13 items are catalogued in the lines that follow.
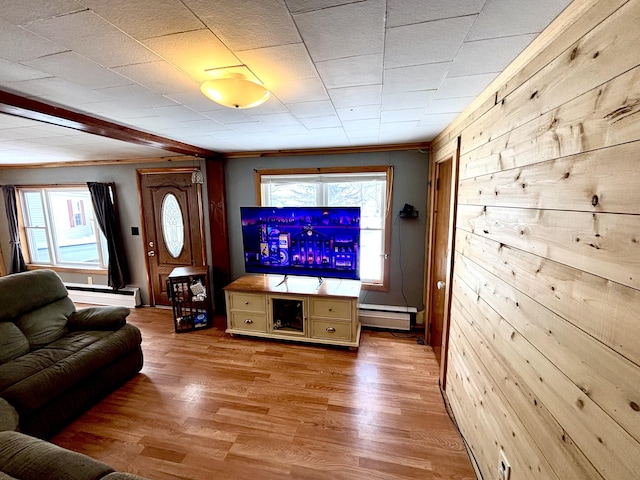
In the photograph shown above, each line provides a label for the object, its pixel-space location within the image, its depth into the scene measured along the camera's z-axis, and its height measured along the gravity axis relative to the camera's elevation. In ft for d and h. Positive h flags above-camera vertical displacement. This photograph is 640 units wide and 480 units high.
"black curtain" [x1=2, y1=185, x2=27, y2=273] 14.88 -0.96
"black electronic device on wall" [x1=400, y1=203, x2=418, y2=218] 10.52 -0.24
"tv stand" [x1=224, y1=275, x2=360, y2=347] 9.70 -3.90
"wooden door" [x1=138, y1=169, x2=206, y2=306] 12.91 -0.63
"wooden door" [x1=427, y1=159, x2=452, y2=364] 8.89 -1.35
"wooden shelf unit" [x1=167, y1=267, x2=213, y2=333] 11.35 -3.75
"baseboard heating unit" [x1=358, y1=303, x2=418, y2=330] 10.98 -4.56
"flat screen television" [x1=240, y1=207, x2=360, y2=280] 9.84 -1.28
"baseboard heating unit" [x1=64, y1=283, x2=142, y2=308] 14.19 -4.57
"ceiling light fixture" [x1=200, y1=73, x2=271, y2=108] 4.31 +1.96
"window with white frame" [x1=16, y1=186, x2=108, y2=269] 14.73 -0.99
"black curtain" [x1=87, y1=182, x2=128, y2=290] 13.34 -0.93
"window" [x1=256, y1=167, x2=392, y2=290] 10.94 +0.52
